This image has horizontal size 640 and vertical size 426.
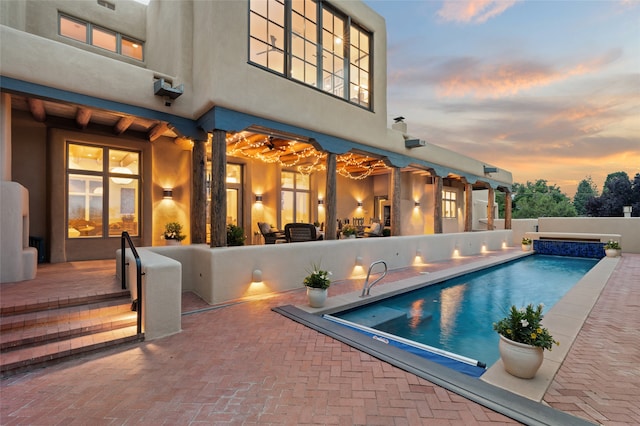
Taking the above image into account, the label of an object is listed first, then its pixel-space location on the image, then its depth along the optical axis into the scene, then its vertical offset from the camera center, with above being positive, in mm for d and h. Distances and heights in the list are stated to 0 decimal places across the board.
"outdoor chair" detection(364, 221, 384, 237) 10656 -658
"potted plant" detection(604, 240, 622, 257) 11430 -1435
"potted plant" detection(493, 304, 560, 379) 2580 -1200
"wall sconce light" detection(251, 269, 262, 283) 5637 -1236
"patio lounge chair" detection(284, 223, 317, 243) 7680 -507
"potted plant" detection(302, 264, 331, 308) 4816 -1280
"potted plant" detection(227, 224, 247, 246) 6262 -516
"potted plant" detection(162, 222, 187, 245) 7829 -575
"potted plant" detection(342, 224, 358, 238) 9002 -588
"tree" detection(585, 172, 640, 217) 25922 +1413
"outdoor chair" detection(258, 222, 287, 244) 9016 -681
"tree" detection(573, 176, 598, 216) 55778 +4900
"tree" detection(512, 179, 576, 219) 41531 +1579
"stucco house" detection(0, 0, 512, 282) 5148 +2224
